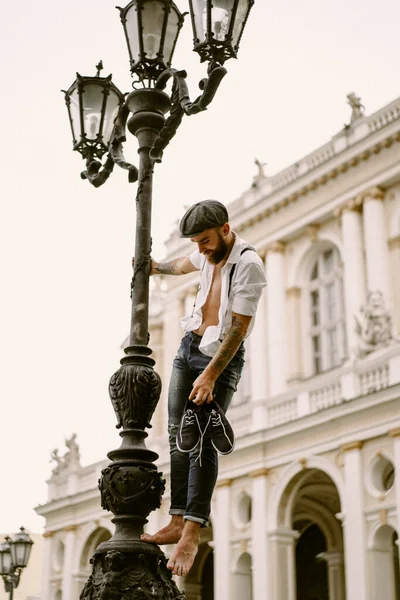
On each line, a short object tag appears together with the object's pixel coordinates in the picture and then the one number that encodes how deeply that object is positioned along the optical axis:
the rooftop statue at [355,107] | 26.61
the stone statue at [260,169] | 29.62
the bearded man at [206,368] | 4.02
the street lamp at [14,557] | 15.58
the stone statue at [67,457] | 31.55
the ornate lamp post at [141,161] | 4.42
